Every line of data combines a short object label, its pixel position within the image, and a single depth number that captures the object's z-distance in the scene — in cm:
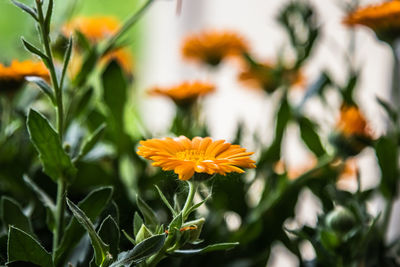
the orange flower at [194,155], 49
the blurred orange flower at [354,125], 66
